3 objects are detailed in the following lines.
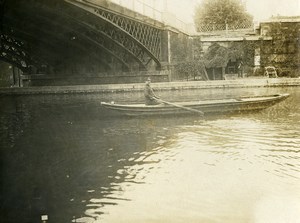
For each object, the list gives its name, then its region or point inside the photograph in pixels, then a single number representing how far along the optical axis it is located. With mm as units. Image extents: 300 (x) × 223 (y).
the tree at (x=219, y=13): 54250
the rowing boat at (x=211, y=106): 17375
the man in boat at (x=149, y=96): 17812
